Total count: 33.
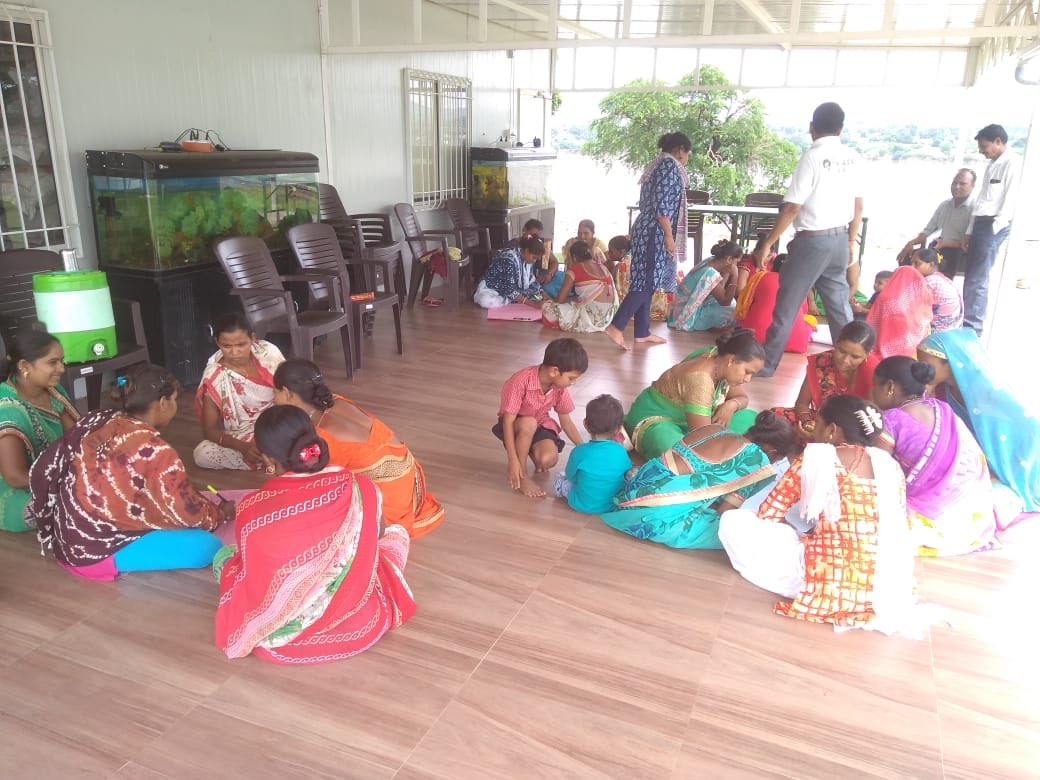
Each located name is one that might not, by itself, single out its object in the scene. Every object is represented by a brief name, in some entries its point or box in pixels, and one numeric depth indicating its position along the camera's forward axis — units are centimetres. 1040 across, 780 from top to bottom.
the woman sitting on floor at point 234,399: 347
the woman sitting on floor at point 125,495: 246
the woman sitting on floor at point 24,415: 278
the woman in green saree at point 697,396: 319
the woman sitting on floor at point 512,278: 683
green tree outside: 1116
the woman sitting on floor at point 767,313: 559
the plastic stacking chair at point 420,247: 680
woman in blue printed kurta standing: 560
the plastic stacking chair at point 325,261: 503
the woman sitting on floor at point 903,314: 409
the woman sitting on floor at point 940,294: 480
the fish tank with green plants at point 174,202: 411
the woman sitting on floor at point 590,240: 678
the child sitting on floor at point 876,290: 571
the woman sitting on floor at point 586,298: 613
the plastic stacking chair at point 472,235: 736
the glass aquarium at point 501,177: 801
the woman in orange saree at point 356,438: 269
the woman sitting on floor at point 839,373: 333
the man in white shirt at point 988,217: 550
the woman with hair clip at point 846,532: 233
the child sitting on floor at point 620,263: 683
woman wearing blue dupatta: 304
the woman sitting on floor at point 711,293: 614
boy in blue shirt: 304
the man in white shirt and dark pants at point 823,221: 442
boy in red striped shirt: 311
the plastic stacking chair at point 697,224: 941
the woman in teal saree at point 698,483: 279
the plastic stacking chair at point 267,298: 439
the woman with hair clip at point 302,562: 206
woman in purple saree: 278
